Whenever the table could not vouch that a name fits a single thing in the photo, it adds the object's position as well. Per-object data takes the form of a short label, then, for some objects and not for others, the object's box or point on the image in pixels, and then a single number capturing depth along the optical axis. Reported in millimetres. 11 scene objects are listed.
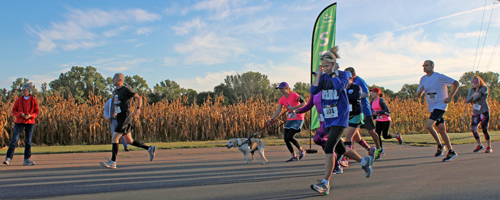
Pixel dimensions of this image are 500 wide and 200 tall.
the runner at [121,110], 6852
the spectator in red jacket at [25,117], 7246
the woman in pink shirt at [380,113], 8699
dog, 7234
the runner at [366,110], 6445
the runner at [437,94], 7461
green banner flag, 10406
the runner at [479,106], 8750
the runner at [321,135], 5863
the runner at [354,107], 6000
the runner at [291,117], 7379
